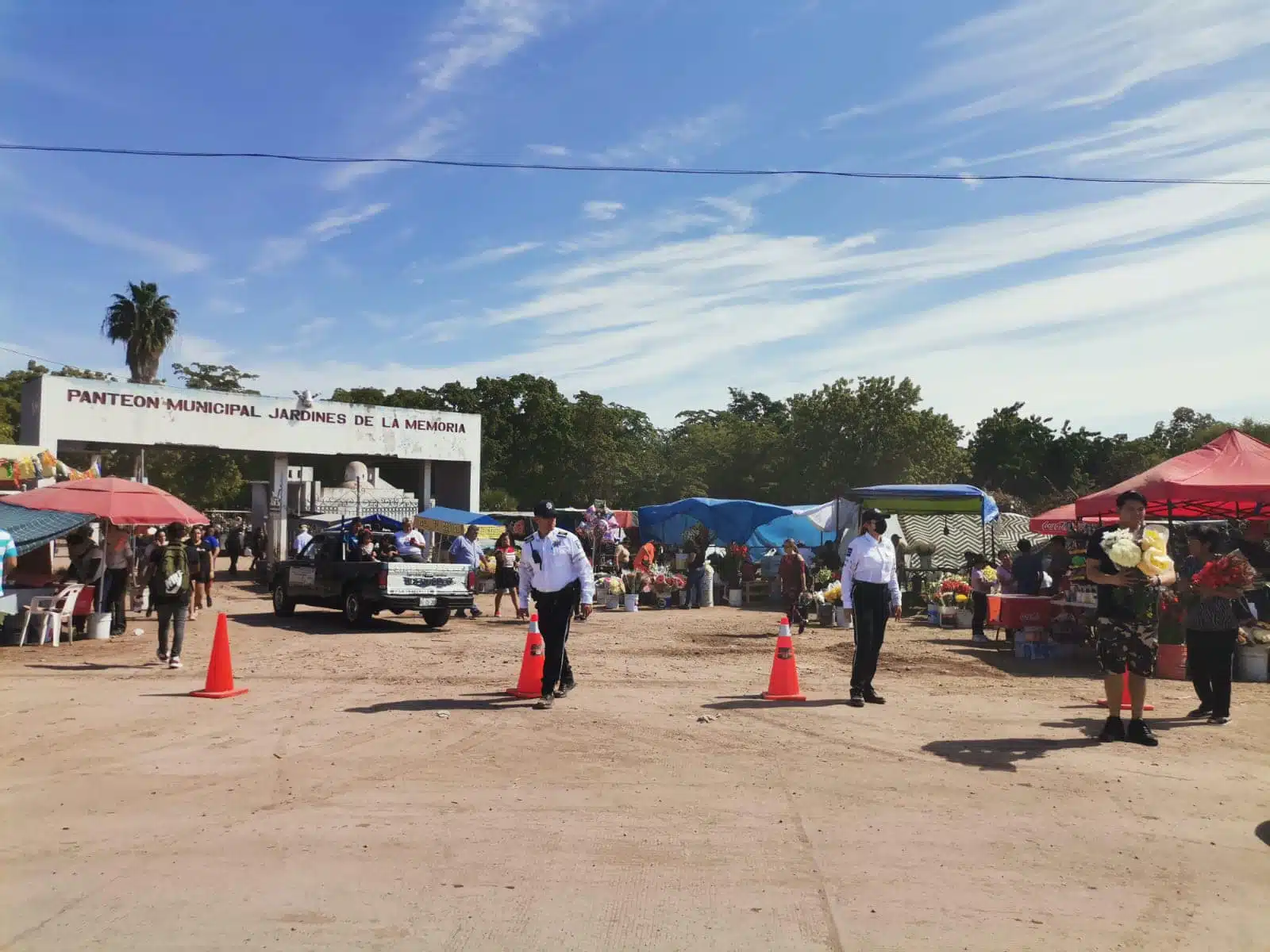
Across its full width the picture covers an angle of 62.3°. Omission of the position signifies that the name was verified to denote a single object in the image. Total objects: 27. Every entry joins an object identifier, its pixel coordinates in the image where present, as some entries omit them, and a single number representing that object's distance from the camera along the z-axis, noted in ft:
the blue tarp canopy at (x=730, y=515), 92.94
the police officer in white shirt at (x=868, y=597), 34.12
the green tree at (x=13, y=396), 151.53
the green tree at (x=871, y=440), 182.80
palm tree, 167.32
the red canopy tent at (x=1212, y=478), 44.29
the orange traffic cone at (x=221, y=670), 35.29
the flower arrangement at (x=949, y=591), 66.74
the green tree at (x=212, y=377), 202.08
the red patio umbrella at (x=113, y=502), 50.93
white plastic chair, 51.62
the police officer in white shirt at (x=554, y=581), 33.14
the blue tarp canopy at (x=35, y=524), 51.93
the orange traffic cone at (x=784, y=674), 35.06
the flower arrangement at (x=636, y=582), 78.33
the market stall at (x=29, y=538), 51.60
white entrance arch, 102.78
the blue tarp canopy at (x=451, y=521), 90.63
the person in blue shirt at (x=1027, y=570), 55.67
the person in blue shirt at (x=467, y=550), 70.59
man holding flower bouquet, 27.17
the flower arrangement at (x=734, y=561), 85.40
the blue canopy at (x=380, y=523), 91.45
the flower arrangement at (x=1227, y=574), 31.17
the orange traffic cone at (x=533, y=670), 34.71
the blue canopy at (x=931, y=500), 69.92
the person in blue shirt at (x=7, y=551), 41.24
